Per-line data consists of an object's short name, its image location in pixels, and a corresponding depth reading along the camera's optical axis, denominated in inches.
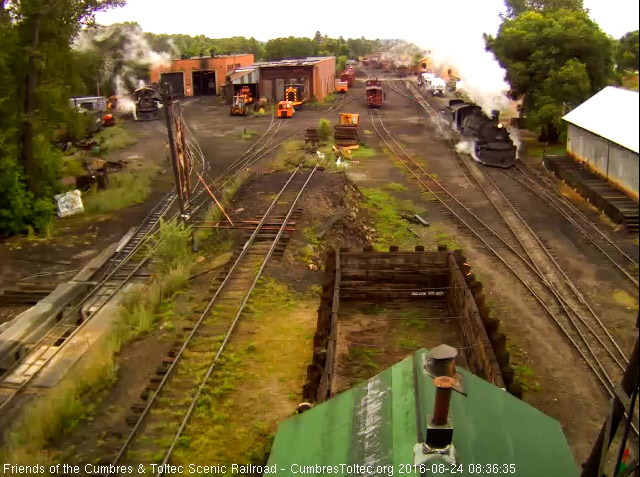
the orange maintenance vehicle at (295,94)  1883.2
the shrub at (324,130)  1298.0
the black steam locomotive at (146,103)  1817.2
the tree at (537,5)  1480.7
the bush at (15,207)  754.2
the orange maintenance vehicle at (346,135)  1229.1
